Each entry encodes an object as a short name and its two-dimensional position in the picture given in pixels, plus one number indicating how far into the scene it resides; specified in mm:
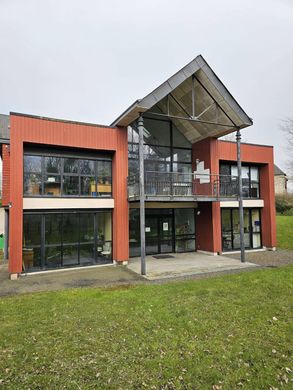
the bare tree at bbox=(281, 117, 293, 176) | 20372
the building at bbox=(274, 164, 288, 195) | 39625
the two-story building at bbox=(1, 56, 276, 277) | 9898
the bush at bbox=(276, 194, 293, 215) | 26406
